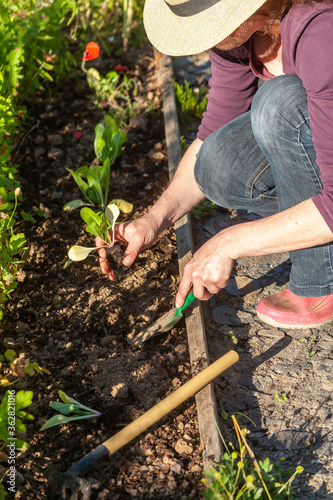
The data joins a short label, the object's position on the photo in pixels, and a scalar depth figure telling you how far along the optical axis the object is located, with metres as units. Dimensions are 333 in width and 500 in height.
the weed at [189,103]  3.46
